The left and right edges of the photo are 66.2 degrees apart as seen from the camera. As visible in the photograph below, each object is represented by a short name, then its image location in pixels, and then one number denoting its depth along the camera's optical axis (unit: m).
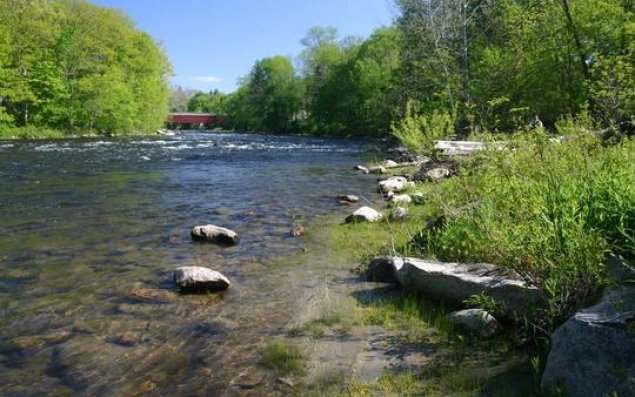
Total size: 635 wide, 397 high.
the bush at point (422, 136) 12.66
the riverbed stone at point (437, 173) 15.43
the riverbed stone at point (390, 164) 22.86
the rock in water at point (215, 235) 9.57
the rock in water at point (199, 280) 6.88
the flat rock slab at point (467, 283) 4.86
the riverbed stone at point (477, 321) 4.96
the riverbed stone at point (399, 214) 10.41
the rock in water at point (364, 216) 10.78
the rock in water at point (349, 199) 14.10
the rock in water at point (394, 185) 15.02
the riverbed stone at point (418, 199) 11.64
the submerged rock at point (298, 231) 10.17
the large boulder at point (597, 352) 3.17
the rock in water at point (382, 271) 7.15
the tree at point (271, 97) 89.94
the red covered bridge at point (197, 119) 134.12
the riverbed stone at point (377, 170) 21.58
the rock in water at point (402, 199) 11.84
